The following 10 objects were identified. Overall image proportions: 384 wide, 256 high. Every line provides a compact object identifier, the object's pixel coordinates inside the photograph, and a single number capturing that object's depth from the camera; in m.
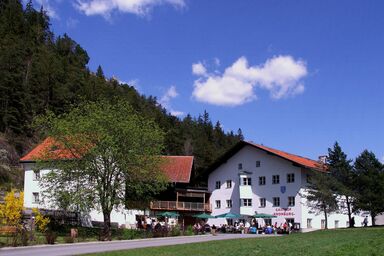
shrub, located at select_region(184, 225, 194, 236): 46.53
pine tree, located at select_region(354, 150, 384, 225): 52.93
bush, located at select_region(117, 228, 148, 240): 38.84
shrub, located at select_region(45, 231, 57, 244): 30.23
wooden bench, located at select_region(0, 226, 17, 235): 30.41
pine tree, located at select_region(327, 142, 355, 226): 55.12
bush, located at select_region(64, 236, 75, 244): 32.15
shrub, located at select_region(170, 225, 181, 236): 43.66
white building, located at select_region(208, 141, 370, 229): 65.94
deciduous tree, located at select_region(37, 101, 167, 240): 41.00
